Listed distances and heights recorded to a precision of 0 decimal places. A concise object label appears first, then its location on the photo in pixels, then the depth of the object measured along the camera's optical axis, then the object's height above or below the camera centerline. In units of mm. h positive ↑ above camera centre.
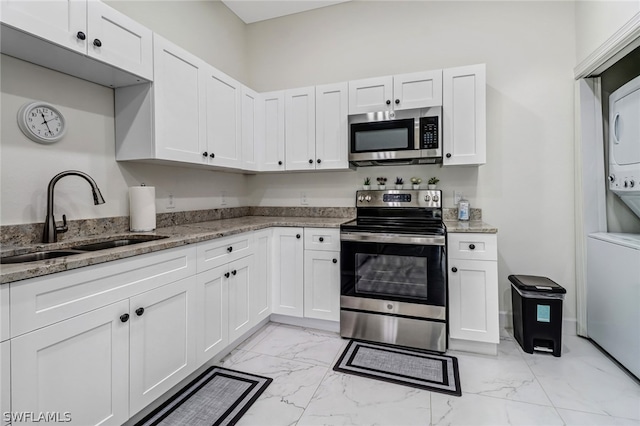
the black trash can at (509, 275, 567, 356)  2184 -749
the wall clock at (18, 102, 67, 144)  1587 +500
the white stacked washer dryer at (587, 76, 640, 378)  1904 -342
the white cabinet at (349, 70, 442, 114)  2539 +1037
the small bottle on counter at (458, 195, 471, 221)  2668 +24
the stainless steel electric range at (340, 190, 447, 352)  2225 -539
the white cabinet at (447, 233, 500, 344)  2188 -542
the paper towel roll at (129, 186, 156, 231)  2064 +49
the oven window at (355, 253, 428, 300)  2273 -476
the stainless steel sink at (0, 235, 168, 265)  1417 -186
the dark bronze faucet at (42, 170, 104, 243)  1617 -33
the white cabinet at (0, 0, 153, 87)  1343 +865
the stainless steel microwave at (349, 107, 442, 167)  2479 +641
